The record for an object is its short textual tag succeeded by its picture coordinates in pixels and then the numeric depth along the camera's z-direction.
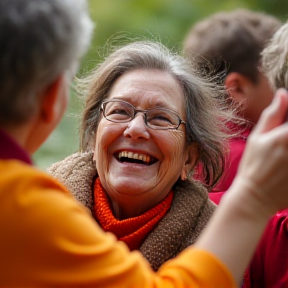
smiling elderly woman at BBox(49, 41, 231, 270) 4.57
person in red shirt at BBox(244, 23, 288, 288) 4.48
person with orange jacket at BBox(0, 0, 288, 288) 2.65
